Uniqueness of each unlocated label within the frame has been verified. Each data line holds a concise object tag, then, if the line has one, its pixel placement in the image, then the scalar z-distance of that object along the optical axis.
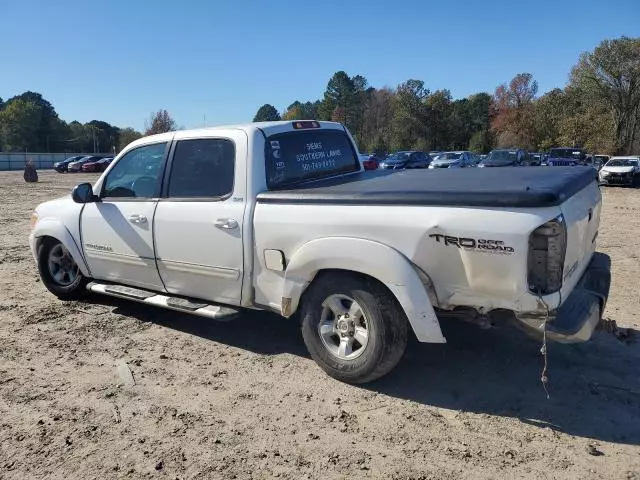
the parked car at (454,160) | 33.16
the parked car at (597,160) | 30.66
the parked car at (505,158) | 26.03
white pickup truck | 3.18
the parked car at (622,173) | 24.56
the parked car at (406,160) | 35.22
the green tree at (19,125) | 86.31
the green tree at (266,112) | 127.19
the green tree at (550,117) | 53.16
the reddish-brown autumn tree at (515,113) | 59.75
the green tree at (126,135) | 88.44
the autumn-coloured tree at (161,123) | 82.62
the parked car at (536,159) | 29.54
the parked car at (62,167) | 51.34
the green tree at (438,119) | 68.00
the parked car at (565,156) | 30.66
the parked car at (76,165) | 49.97
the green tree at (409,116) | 67.25
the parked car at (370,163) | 25.43
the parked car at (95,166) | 49.38
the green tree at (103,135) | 98.16
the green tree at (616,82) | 44.91
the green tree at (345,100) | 84.75
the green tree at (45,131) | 91.00
